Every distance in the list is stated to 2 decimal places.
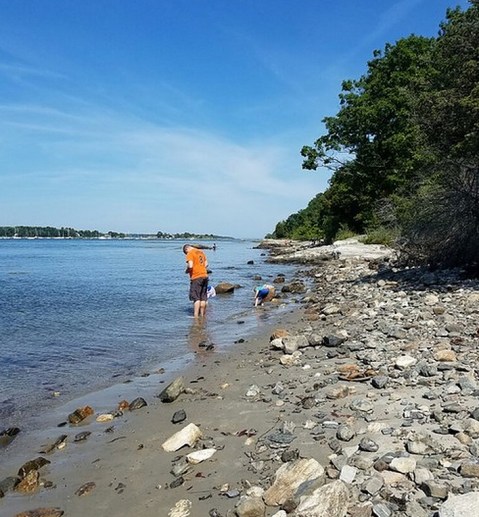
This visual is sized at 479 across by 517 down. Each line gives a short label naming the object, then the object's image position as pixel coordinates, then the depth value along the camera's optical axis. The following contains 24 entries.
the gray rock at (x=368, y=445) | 4.25
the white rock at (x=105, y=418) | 6.50
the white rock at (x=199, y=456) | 4.75
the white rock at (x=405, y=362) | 6.67
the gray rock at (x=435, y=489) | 3.36
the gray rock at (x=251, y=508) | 3.63
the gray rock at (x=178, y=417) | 6.12
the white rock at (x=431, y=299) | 11.25
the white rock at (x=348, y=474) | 3.76
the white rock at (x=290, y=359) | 8.12
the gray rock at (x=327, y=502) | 3.38
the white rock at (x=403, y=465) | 3.72
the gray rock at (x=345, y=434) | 4.61
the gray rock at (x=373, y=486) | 3.54
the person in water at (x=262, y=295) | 17.44
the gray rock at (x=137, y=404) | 6.91
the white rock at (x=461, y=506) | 2.90
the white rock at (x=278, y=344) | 9.47
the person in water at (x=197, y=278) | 14.86
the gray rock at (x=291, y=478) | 3.76
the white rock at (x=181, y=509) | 3.89
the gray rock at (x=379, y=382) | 6.04
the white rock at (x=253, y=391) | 6.71
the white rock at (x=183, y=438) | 5.19
